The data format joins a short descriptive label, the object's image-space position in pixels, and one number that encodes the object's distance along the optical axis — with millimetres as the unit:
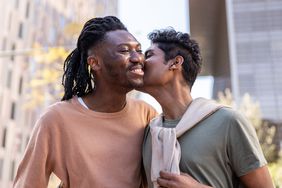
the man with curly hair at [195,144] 2299
